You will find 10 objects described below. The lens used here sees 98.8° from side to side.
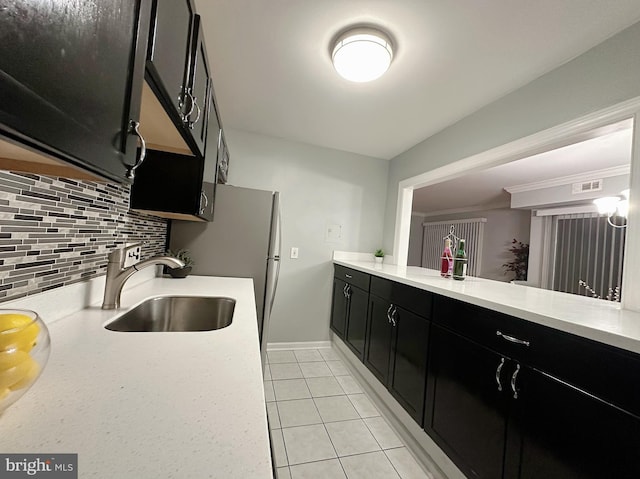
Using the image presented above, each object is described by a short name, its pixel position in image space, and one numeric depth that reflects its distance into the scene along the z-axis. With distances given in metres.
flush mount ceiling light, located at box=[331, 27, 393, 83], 1.41
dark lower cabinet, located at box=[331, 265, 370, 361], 2.41
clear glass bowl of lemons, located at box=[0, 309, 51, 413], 0.40
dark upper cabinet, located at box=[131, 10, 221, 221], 1.32
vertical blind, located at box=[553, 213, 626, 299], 3.62
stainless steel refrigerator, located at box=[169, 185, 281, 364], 2.17
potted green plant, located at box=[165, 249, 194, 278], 1.88
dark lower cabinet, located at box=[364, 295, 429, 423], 1.62
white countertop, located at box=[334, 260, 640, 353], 0.85
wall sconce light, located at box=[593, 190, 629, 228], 3.02
